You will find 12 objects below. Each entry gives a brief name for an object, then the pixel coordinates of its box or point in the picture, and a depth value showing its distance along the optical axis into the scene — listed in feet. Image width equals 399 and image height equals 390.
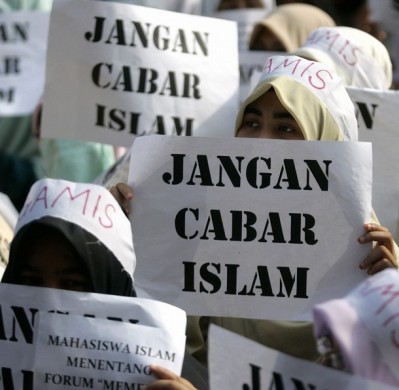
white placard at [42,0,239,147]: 39.53
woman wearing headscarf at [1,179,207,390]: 26.89
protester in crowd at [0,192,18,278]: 33.63
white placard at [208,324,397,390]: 22.77
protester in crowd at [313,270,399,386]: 21.47
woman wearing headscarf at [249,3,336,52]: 52.35
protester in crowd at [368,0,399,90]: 49.04
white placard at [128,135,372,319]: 29.48
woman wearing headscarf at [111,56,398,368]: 30.64
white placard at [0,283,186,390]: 26.22
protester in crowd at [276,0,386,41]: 57.08
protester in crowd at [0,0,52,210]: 53.82
